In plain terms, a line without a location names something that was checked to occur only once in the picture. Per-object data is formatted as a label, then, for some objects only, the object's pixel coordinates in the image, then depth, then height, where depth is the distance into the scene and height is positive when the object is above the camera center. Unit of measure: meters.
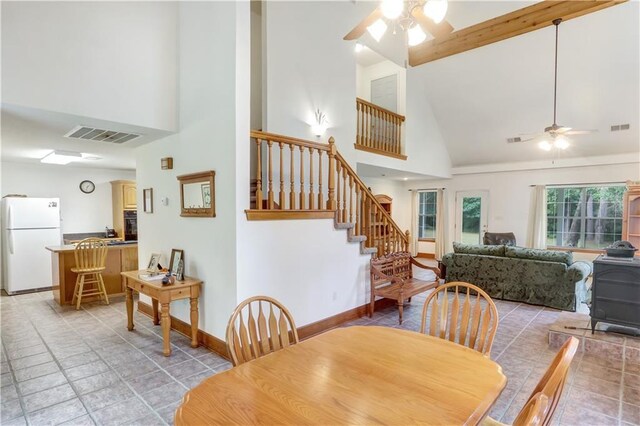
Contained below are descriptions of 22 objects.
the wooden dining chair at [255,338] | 1.64 -0.71
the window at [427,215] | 10.18 -0.33
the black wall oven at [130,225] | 7.57 -0.50
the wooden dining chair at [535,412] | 0.86 -0.55
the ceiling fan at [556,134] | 4.92 +1.08
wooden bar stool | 5.03 -0.97
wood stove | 3.35 -0.90
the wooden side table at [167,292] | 3.23 -0.90
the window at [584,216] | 7.52 -0.26
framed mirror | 3.32 +0.09
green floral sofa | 4.82 -1.06
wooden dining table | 1.15 -0.73
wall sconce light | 5.05 +1.20
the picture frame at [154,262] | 4.05 -0.74
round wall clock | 7.37 +0.37
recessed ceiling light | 5.40 +0.78
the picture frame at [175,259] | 3.76 -0.64
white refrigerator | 5.79 -0.66
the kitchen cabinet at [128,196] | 7.61 +0.16
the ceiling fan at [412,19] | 2.33 +1.41
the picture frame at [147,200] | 4.48 +0.04
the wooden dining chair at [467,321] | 1.88 -0.70
